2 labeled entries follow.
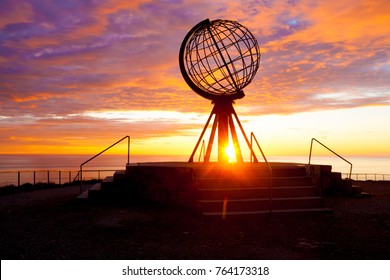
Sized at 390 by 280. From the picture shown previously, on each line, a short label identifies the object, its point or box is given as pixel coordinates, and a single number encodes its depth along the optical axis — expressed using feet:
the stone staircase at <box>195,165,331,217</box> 30.78
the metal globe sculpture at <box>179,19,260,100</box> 44.70
